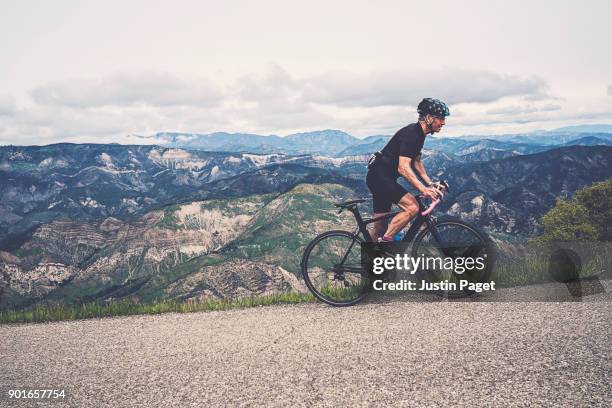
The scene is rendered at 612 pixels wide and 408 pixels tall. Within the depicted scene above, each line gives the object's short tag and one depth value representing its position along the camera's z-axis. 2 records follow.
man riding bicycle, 7.93
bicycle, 7.89
